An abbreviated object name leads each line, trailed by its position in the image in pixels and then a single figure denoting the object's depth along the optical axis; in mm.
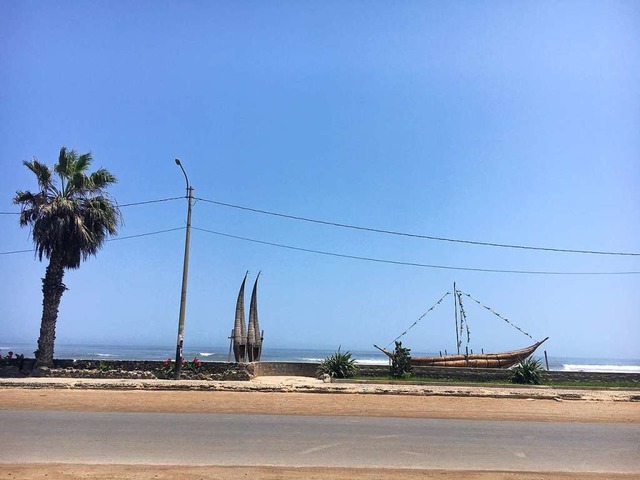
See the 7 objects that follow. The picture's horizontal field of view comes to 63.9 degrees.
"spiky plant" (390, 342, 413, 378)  22641
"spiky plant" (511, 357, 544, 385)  21156
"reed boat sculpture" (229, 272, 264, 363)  24453
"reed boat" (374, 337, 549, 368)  25797
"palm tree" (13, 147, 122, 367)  21719
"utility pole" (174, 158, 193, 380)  19850
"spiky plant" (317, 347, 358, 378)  22234
